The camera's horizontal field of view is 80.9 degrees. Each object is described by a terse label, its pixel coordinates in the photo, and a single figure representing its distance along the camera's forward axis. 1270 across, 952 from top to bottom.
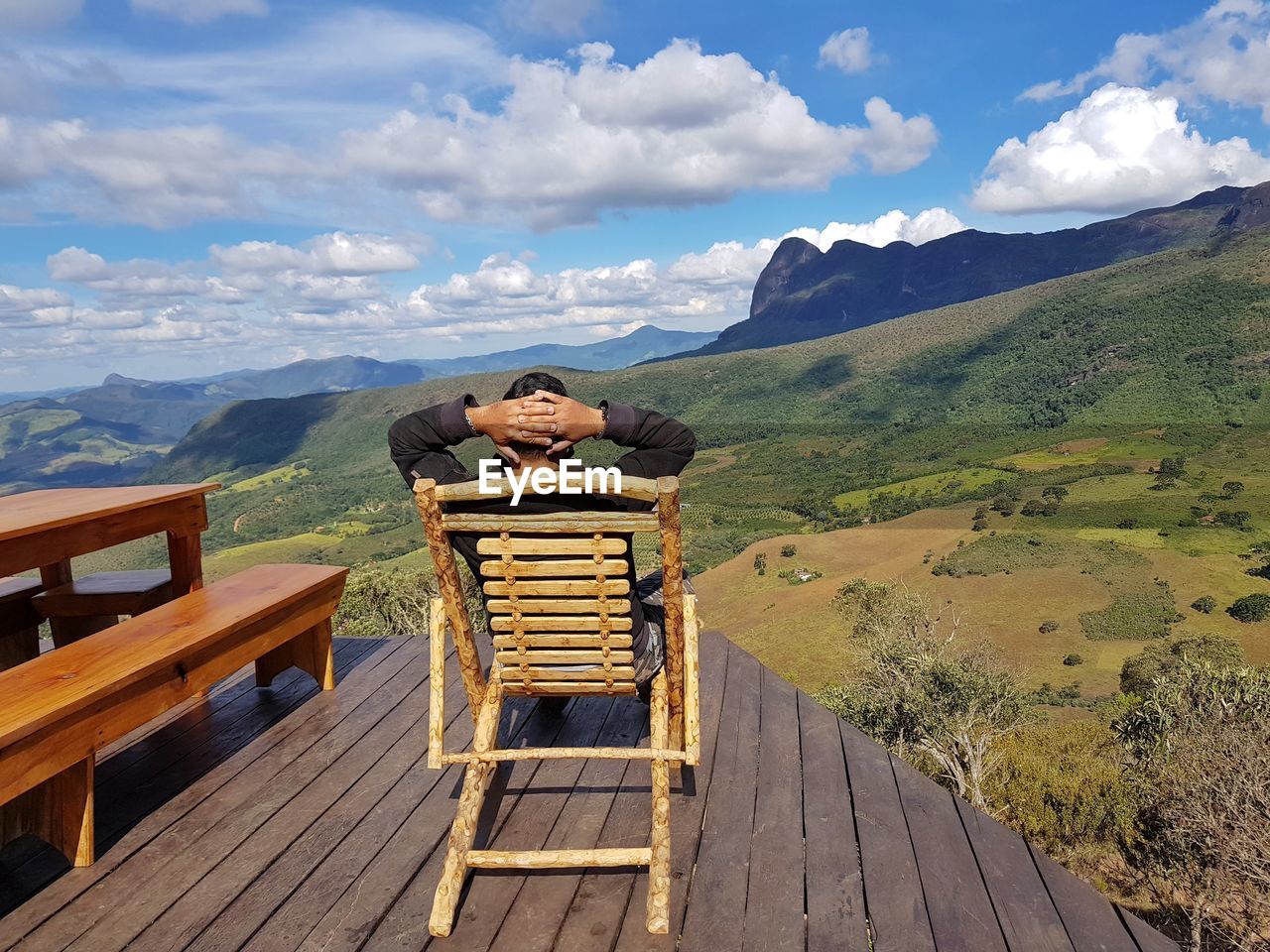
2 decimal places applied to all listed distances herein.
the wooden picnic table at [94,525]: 3.06
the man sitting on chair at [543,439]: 2.42
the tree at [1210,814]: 11.62
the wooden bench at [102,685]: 2.34
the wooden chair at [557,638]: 2.31
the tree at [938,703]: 17.70
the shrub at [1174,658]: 29.18
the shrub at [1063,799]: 15.20
